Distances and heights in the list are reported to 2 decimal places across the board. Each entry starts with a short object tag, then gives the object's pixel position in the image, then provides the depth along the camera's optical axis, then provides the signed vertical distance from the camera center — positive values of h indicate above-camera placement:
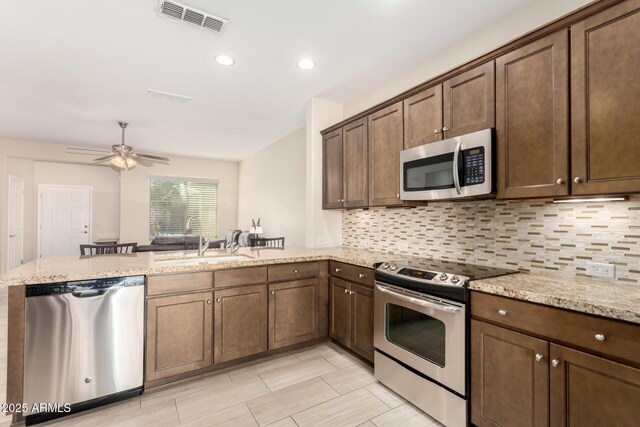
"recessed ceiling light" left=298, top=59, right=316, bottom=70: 2.74 +1.40
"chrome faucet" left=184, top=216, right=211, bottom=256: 2.77 -0.29
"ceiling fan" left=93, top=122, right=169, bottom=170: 4.43 +0.87
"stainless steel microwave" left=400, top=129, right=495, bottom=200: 1.90 +0.33
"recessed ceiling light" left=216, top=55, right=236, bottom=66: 2.69 +1.41
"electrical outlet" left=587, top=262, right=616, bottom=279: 1.64 -0.31
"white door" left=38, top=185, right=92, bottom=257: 6.46 -0.11
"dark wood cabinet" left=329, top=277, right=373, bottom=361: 2.47 -0.90
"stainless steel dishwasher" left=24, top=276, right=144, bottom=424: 1.82 -0.83
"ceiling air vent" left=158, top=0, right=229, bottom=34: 2.01 +1.40
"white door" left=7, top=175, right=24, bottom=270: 5.54 -0.15
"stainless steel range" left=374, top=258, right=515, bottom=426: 1.72 -0.77
